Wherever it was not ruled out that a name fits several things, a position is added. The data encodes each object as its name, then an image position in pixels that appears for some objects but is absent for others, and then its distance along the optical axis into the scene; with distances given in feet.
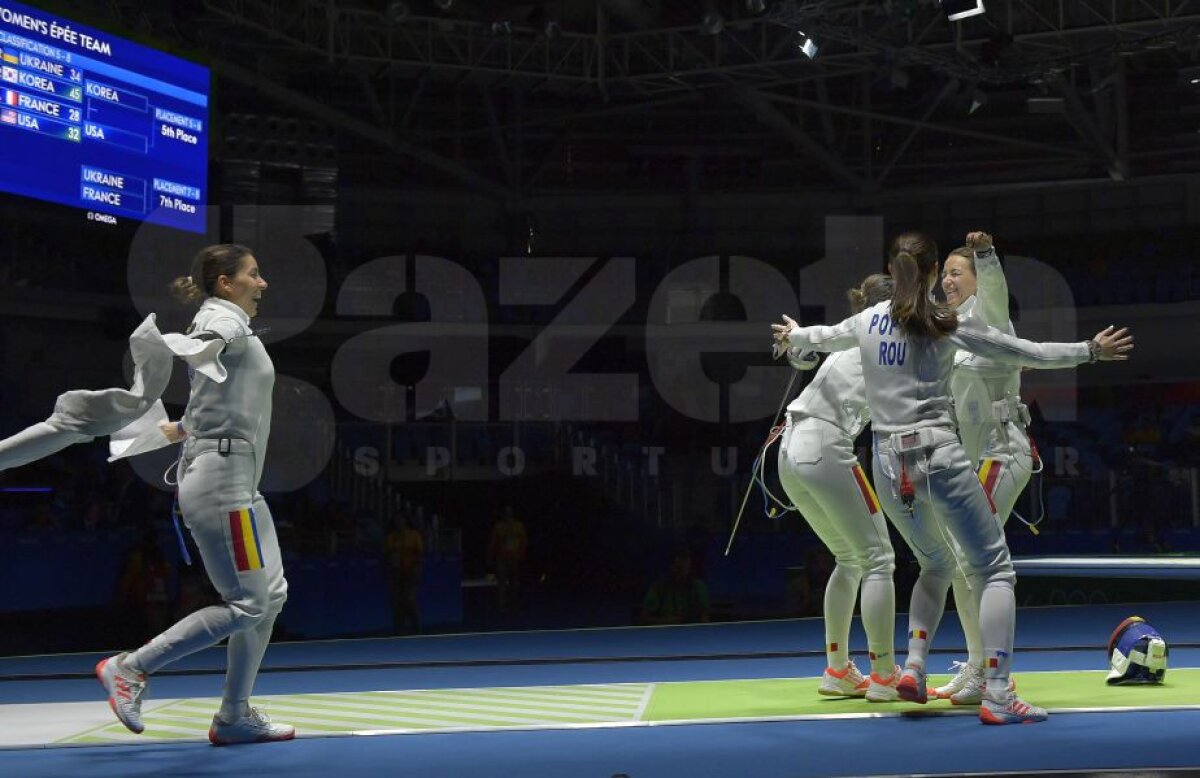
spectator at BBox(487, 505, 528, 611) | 44.06
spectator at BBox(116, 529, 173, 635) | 36.88
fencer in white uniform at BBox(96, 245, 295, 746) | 15.55
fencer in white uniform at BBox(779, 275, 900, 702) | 18.69
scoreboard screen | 33.01
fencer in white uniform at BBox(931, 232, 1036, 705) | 18.56
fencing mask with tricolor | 20.16
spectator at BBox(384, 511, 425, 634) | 37.73
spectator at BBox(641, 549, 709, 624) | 39.09
